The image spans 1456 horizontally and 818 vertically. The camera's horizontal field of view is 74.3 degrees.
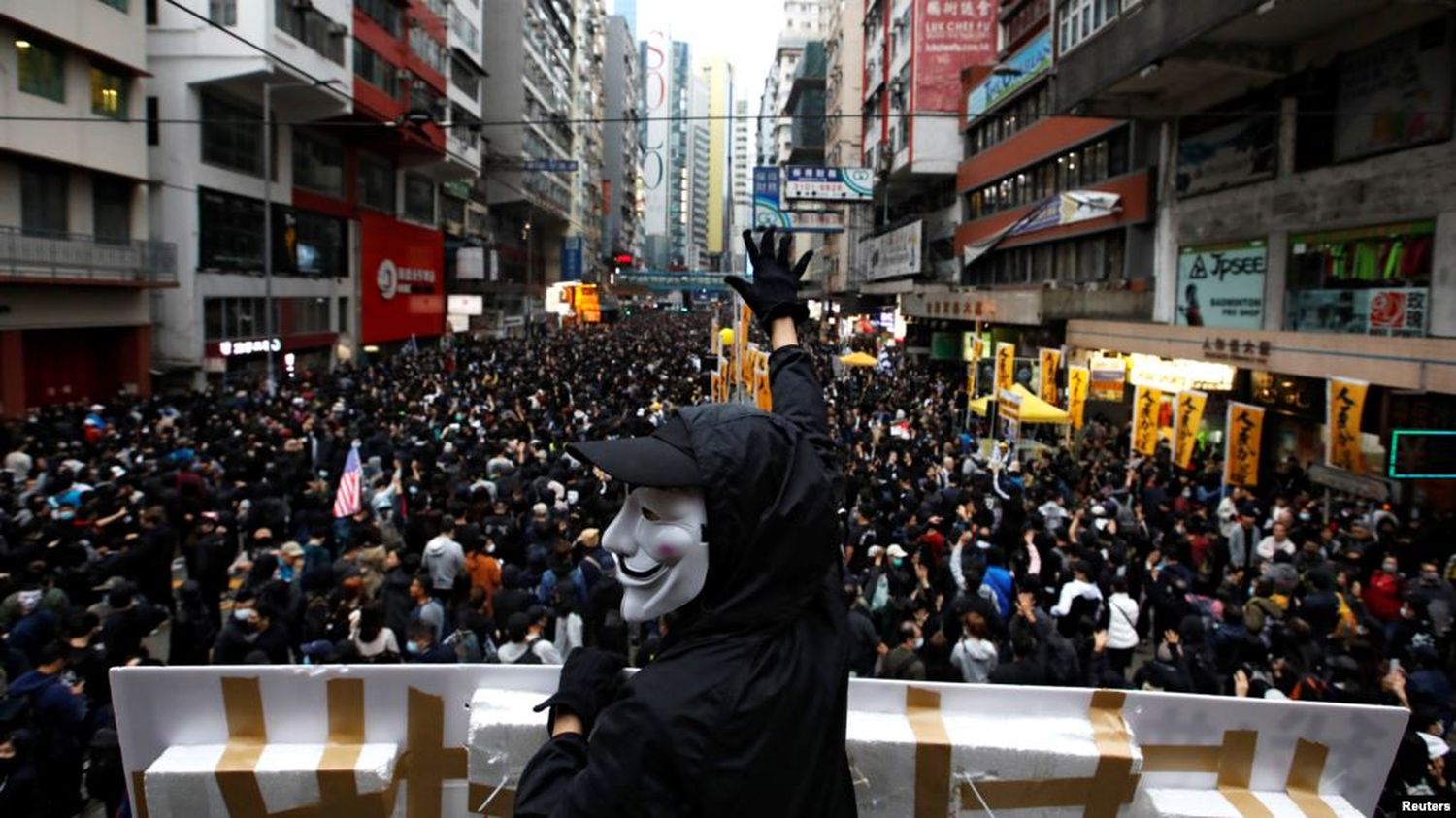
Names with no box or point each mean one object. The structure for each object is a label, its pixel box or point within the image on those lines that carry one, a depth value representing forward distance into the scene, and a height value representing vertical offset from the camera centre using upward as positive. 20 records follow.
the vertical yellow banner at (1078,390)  18.16 -0.90
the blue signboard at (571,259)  79.94 +5.95
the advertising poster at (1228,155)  18.20 +3.87
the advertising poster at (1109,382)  18.38 -0.73
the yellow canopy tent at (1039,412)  16.42 -1.20
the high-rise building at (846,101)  65.25 +16.82
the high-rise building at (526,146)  59.81 +12.25
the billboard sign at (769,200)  31.12 +4.49
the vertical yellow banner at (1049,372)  18.70 -0.57
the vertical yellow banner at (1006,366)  18.61 -0.48
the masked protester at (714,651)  1.70 -0.60
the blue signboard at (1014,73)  29.91 +9.05
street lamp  24.69 +1.92
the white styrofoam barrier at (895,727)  2.96 -1.23
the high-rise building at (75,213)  20.27 +2.50
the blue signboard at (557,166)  37.67 +6.49
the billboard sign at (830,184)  36.03 +5.86
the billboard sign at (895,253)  42.59 +4.15
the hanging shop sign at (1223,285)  18.72 +1.26
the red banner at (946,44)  41.25 +12.80
